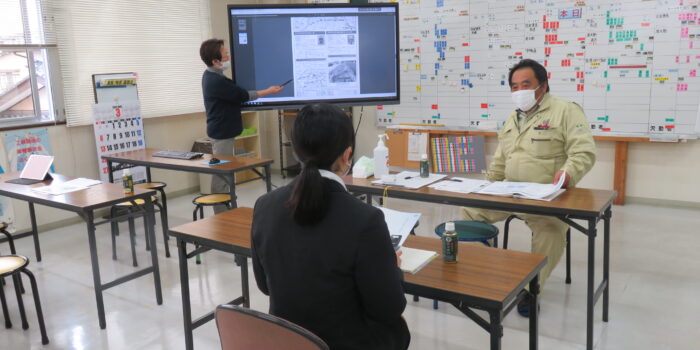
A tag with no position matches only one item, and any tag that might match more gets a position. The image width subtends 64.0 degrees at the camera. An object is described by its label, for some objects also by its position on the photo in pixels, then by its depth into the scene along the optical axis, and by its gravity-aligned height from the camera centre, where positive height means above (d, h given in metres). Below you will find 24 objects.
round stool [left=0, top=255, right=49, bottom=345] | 2.68 -0.94
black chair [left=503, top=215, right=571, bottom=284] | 3.40 -1.07
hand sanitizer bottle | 3.12 -0.44
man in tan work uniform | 2.92 -0.36
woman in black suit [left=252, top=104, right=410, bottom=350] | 1.37 -0.40
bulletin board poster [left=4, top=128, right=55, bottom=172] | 4.47 -0.41
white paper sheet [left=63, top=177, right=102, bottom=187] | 3.33 -0.54
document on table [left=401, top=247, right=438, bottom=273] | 1.83 -0.60
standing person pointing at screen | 4.04 -0.11
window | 4.48 +0.24
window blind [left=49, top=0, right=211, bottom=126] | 4.81 +0.40
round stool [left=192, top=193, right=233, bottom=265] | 3.90 -0.78
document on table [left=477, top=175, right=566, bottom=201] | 2.57 -0.53
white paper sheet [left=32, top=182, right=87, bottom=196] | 3.17 -0.54
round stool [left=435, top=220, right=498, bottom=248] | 2.80 -0.78
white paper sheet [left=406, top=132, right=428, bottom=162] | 5.82 -0.66
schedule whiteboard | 4.59 +0.16
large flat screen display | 3.74 +0.22
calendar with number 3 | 4.97 -0.36
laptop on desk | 3.48 -0.48
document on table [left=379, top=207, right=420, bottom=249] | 1.97 -0.51
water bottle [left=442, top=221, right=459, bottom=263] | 1.88 -0.55
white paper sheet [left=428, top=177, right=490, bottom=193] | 2.81 -0.54
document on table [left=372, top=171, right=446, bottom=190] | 2.94 -0.53
